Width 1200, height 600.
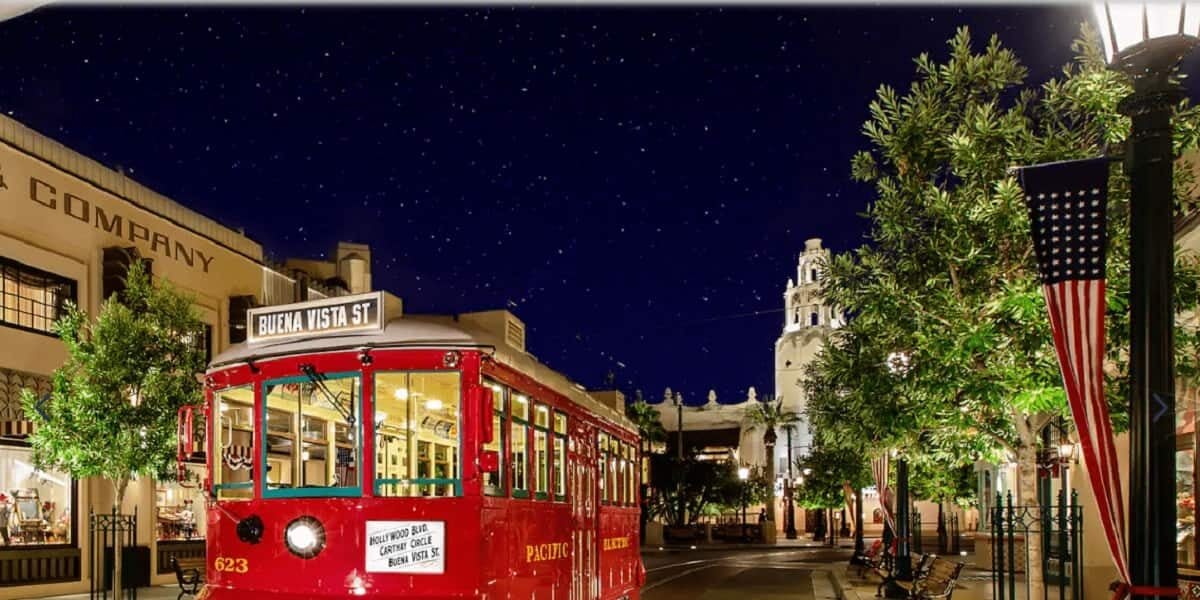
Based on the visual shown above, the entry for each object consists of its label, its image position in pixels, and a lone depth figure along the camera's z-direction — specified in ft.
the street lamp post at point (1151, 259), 18.30
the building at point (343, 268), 106.42
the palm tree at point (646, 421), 186.09
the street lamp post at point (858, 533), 94.75
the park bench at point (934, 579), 55.72
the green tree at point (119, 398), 54.95
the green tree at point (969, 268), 31.99
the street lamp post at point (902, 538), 68.49
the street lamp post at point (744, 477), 189.37
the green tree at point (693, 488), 191.42
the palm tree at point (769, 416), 255.29
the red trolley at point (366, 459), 29.17
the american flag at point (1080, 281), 21.56
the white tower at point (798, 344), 296.71
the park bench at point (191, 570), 59.26
